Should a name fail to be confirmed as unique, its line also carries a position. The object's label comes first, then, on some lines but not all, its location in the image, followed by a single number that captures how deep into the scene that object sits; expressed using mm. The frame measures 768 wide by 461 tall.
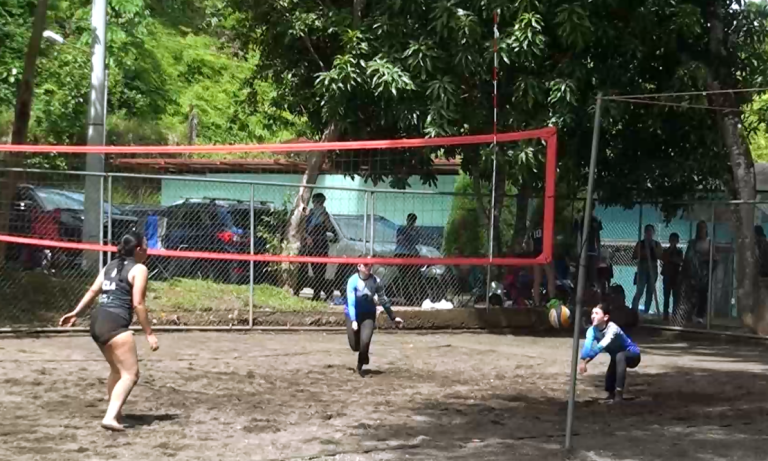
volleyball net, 14977
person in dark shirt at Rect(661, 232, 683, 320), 18297
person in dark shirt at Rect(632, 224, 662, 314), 18609
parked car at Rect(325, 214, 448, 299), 17234
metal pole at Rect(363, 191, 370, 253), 16688
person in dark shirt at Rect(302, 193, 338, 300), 17031
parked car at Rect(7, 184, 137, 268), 15070
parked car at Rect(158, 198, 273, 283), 16078
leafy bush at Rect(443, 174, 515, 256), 17781
